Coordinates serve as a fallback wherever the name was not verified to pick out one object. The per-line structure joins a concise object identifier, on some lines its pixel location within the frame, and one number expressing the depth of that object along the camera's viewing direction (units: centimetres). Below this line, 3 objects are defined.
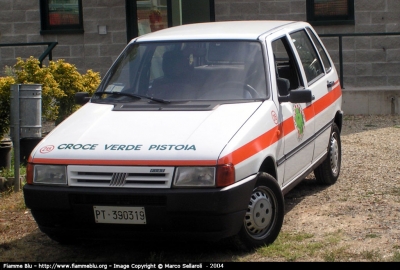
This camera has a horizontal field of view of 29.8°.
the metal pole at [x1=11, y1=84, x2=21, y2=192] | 780
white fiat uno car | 519
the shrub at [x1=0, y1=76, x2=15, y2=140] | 852
